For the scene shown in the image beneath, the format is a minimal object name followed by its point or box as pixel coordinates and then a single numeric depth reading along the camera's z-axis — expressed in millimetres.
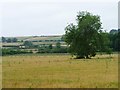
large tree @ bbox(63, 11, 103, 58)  89562
